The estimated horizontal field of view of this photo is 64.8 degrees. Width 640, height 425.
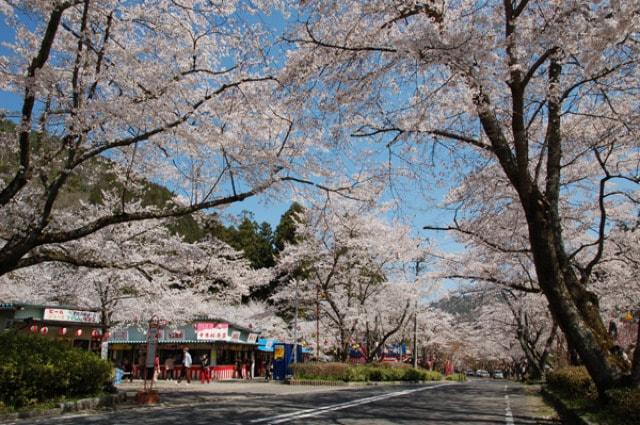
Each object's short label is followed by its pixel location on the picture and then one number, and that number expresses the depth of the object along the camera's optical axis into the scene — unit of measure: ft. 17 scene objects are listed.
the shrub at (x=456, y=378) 167.18
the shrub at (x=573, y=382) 33.88
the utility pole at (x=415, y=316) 112.98
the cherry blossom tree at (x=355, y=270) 95.14
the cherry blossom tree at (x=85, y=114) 30.22
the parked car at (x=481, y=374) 324.64
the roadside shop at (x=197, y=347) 99.40
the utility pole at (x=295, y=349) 94.24
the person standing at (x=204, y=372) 84.69
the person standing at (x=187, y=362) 77.71
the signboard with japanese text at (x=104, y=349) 59.60
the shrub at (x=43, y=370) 31.73
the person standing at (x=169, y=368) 96.44
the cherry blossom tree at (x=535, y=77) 21.45
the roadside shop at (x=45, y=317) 50.67
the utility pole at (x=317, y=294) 93.40
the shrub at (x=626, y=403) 19.85
